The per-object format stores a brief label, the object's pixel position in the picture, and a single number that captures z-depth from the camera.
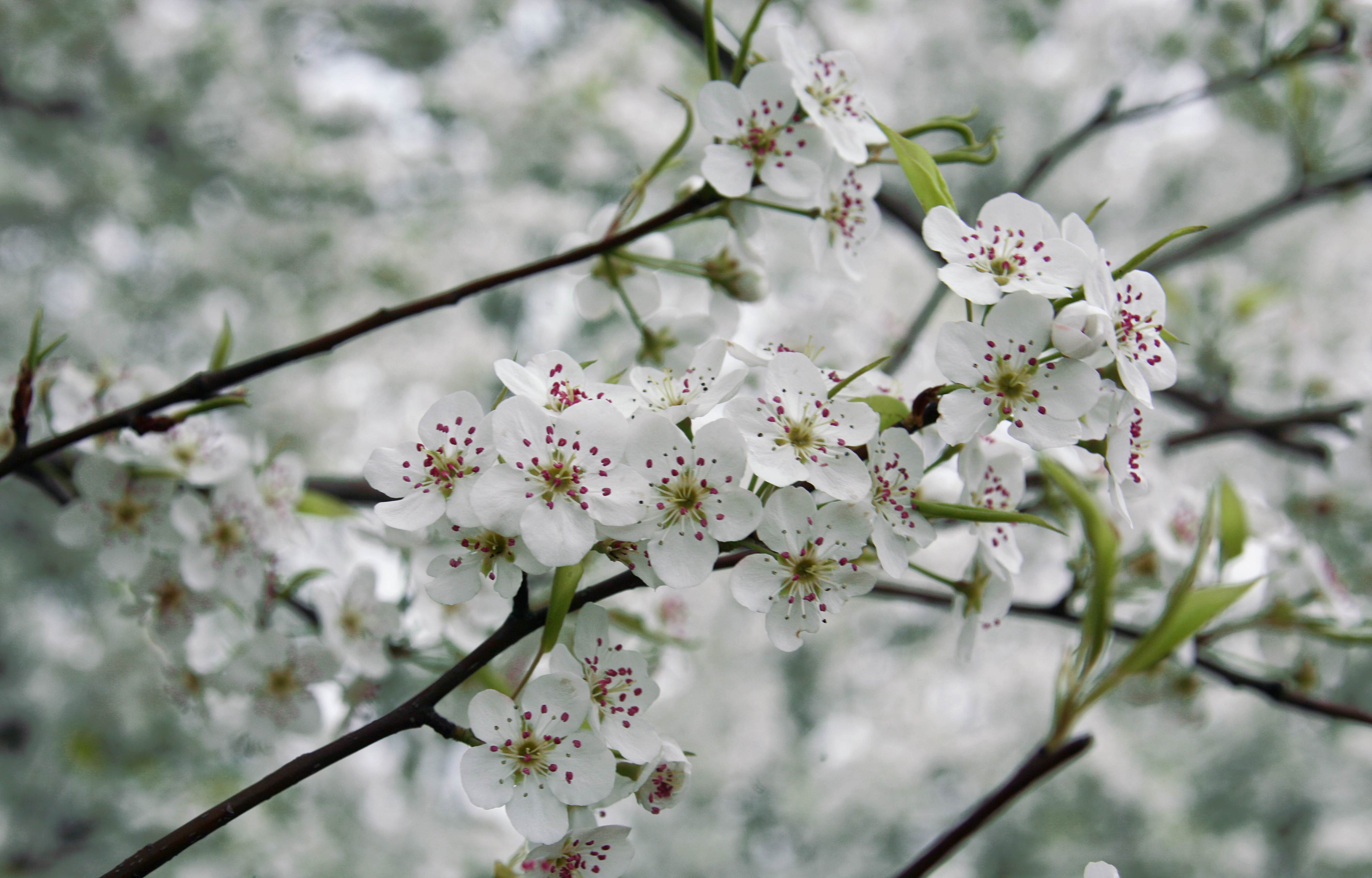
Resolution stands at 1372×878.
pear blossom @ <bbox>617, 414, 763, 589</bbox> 0.74
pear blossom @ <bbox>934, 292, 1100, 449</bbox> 0.75
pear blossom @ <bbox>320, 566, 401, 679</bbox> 0.88
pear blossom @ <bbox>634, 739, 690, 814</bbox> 0.75
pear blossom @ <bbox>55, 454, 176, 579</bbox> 0.87
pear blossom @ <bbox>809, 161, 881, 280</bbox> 0.83
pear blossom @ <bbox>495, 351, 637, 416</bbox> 0.76
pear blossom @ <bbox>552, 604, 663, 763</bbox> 0.75
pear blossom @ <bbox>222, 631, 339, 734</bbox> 0.88
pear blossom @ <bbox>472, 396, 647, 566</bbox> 0.74
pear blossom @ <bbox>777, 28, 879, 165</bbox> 0.81
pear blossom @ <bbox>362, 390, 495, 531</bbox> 0.75
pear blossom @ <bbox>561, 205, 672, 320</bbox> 0.87
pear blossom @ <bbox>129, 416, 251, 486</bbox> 0.87
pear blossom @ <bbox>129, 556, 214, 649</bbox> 0.89
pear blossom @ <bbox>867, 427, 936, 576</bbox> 0.75
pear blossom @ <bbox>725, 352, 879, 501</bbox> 0.75
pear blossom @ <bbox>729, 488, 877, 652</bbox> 0.75
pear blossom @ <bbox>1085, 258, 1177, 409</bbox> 0.75
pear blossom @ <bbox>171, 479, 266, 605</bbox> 0.87
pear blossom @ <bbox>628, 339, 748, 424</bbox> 0.75
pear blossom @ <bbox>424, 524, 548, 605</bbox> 0.75
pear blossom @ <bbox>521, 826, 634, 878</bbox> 0.75
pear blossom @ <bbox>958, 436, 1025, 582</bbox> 0.78
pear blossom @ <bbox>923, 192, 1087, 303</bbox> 0.76
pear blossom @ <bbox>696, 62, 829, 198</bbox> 0.81
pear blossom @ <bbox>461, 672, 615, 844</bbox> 0.74
